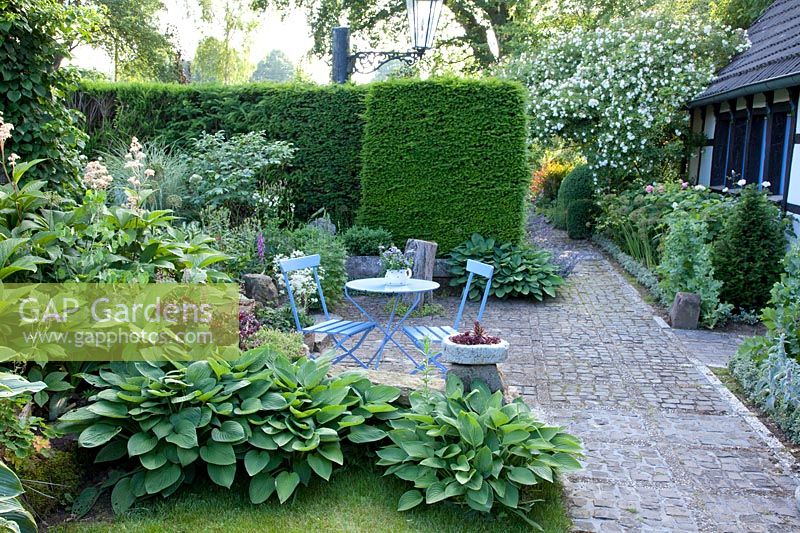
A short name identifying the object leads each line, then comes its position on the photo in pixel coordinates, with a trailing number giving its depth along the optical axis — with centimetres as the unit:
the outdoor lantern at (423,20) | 775
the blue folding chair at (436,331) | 538
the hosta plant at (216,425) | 350
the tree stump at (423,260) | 859
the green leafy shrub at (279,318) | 636
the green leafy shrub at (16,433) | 316
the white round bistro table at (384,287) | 577
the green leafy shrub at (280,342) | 474
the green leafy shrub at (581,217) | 1464
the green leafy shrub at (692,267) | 775
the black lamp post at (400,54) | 779
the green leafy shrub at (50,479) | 330
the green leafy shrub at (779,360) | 486
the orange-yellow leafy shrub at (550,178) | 1928
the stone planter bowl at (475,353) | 416
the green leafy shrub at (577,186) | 1473
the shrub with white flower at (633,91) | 1240
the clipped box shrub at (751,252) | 776
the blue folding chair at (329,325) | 562
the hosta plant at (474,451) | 345
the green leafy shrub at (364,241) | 927
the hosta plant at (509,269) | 911
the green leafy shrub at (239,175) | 899
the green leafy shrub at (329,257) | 803
